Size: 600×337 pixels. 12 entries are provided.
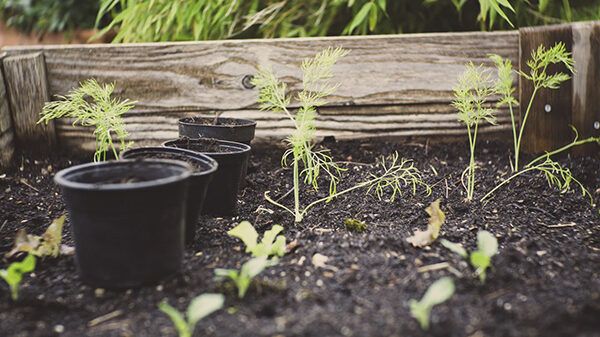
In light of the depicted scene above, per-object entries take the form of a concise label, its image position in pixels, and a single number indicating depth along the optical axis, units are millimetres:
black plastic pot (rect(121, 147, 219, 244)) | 844
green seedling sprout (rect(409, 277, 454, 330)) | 671
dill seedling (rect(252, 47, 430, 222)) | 962
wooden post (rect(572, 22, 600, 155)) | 1136
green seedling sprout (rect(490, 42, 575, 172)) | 1015
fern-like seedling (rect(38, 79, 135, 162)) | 953
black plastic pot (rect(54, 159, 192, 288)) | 735
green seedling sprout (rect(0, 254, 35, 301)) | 744
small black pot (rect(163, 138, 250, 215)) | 945
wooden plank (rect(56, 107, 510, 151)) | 1215
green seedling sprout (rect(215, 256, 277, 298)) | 730
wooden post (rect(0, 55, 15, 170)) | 1163
